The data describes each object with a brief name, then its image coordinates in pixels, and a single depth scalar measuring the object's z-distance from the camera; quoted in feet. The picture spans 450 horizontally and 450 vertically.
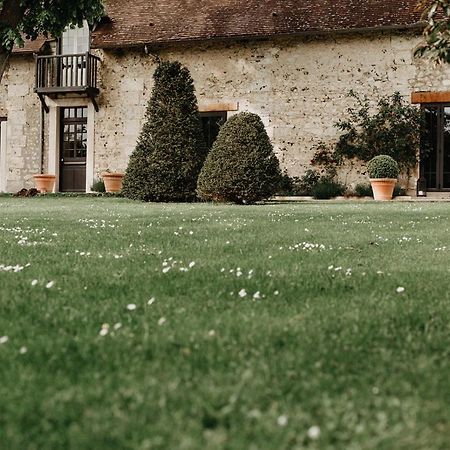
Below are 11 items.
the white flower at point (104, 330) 8.39
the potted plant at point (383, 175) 57.88
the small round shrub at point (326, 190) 62.44
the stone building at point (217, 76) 63.52
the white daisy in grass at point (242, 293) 11.08
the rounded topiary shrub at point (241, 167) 47.96
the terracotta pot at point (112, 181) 69.87
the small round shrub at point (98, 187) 70.74
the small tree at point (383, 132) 61.62
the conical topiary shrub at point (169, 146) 53.16
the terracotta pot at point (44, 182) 72.79
